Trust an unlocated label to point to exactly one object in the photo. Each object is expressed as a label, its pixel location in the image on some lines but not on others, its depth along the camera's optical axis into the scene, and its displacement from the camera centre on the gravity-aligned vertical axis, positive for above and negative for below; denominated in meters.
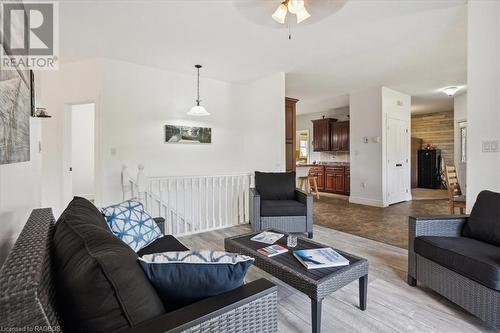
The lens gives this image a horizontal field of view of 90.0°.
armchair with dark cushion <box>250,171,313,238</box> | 3.26 -0.66
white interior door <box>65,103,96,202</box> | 6.23 +0.34
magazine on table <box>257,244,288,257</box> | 1.83 -0.65
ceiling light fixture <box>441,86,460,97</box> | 5.26 +1.55
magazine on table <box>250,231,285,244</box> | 2.11 -0.64
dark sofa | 0.62 -0.39
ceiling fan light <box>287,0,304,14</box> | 1.93 +1.24
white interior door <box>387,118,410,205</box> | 5.55 +0.06
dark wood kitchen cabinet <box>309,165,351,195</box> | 6.89 -0.40
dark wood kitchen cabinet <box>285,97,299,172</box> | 4.91 +0.55
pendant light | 3.69 +0.78
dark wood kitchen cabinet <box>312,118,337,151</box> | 7.43 +0.92
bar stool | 6.57 -0.45
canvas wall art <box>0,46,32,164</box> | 1.11 +0.25
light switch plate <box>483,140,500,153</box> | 2.19 +0.15
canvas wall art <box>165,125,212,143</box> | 4.20 +0.53
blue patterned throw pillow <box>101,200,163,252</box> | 1.76 -0.44
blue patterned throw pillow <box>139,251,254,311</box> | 0.90 -0.40
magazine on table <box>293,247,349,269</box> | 1.63 -0.65
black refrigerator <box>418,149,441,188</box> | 8.03 -0.14
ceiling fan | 2.00 +1.30
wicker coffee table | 1.45 -0.69
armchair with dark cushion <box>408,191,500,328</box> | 1.52 -0.63
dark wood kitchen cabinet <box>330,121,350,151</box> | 6.97 +0.79
